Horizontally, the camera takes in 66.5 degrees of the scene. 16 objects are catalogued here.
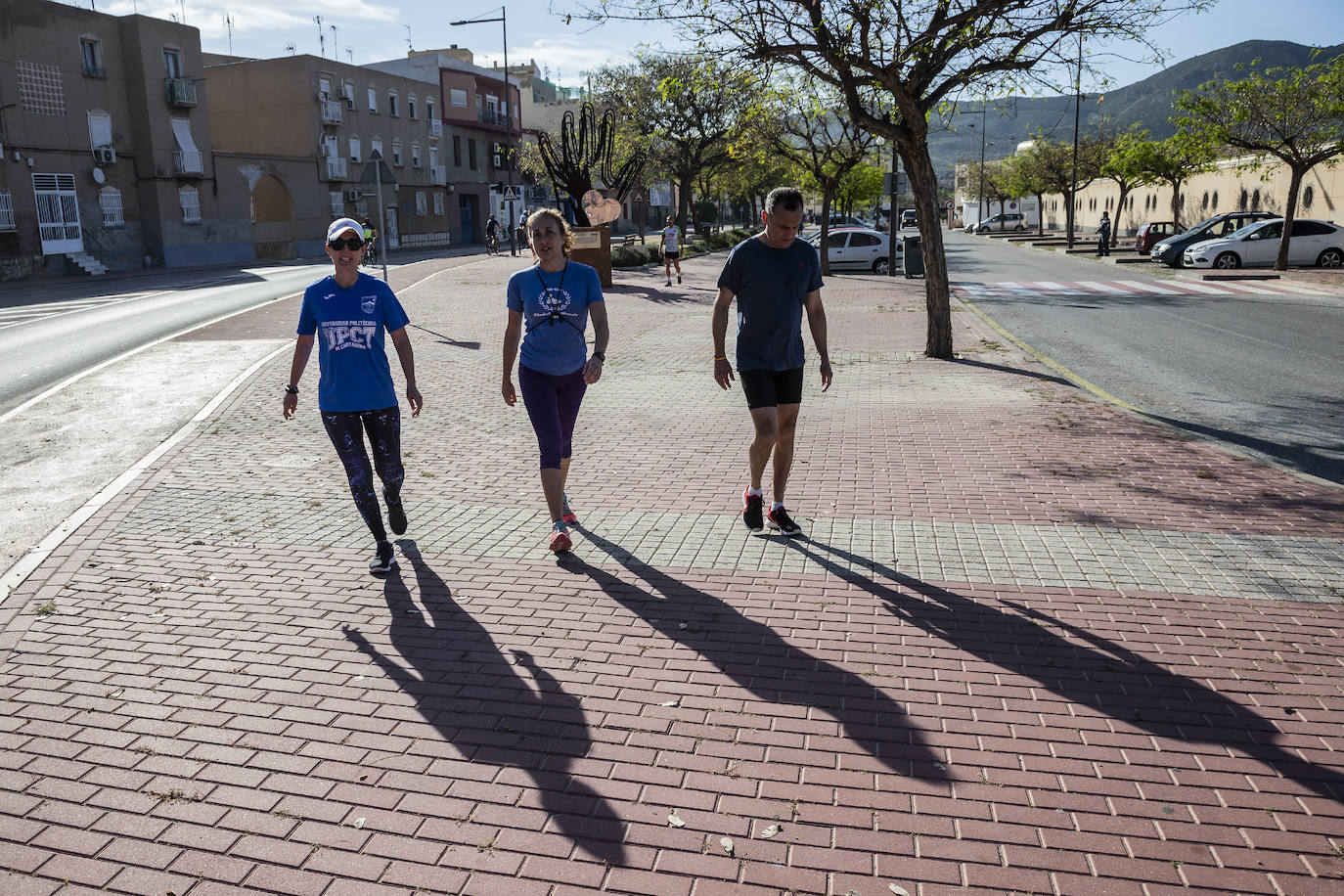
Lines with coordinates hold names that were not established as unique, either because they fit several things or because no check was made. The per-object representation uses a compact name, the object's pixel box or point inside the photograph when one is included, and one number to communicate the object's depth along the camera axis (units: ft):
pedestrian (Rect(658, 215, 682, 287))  84.89
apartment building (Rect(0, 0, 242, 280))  113.29
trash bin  84.64
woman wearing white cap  17.08
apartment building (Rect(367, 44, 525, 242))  209.77
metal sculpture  85.40
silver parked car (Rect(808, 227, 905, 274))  98.53
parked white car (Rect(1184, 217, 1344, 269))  90.53
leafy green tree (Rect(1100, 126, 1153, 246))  129.18
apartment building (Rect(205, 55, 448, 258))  162.50
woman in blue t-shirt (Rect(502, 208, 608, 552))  17.66
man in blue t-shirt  18.22
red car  119.24
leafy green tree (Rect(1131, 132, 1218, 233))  122.83
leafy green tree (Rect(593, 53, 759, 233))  123.75
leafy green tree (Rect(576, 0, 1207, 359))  37.52
